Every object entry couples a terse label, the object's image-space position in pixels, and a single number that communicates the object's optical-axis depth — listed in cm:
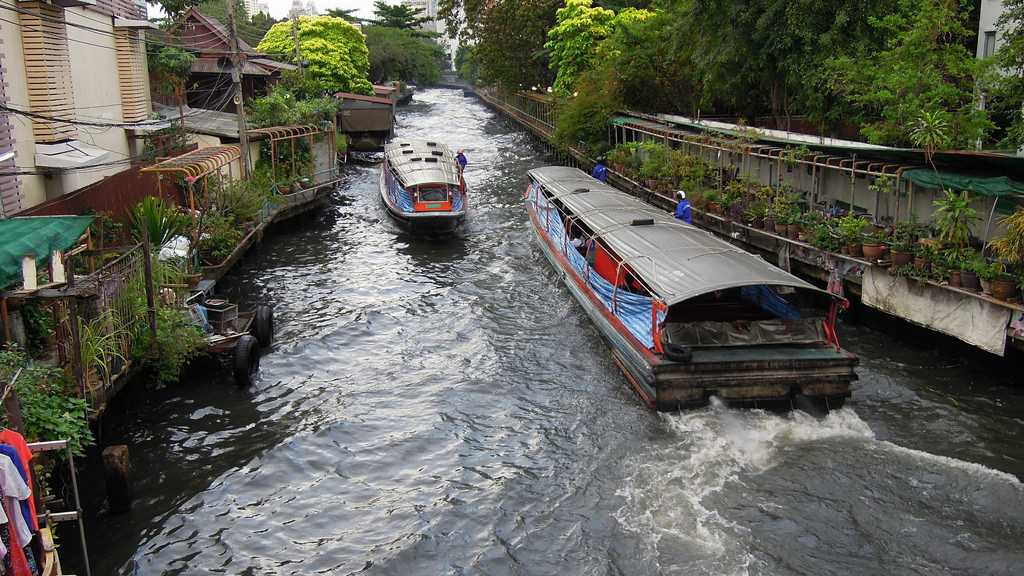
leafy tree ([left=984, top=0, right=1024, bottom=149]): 1669
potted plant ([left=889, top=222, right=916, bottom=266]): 1562
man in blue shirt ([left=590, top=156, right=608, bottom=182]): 3042
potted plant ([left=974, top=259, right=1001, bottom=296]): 1352
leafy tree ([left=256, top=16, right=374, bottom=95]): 5303
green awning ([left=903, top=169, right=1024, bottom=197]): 1419
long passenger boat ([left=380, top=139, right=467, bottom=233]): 2634
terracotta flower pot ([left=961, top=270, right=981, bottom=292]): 1405
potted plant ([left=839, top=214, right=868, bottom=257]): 1700
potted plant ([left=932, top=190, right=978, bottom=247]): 1459
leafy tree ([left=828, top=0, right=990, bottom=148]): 1802
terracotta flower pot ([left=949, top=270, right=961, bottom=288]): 1428
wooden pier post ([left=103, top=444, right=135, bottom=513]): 1066
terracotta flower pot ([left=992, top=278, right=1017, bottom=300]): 1325
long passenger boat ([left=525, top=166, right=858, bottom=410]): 1291
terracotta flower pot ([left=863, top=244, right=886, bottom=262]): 1620
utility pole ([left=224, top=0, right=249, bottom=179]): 2609
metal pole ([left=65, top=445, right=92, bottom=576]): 845
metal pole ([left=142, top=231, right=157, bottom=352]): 1333
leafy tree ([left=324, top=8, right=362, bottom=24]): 10465
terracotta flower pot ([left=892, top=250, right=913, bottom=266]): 1559
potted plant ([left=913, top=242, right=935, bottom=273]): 1505
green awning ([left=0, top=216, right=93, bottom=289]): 1089
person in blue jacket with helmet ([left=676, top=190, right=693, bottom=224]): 2108
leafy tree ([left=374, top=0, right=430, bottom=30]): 10469
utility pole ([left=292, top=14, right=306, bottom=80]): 4375
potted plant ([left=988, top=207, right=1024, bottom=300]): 1309
